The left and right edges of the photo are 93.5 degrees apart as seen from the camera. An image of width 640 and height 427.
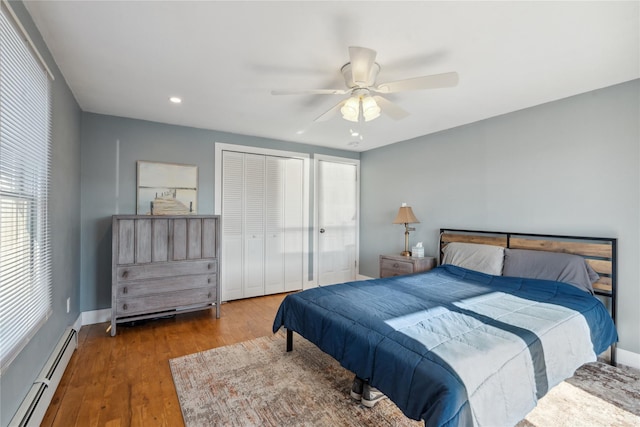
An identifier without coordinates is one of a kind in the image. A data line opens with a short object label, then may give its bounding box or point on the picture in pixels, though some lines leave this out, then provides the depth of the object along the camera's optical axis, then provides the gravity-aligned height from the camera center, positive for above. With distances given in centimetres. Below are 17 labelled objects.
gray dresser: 317 -55
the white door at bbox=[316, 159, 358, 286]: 514 -8
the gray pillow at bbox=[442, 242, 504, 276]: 321 -45
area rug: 187 -125
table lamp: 419 -2
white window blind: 146 +14
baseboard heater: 164 -108
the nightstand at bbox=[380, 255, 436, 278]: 388 -64
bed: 144 -69
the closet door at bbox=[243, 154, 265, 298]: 444 -11
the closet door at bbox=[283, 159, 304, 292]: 480 -11
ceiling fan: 187 +89
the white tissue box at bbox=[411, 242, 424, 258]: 408 -46
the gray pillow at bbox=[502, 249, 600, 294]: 264 -47
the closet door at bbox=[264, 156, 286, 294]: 462 -13
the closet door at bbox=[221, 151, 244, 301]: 426 -13
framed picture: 371 +35
